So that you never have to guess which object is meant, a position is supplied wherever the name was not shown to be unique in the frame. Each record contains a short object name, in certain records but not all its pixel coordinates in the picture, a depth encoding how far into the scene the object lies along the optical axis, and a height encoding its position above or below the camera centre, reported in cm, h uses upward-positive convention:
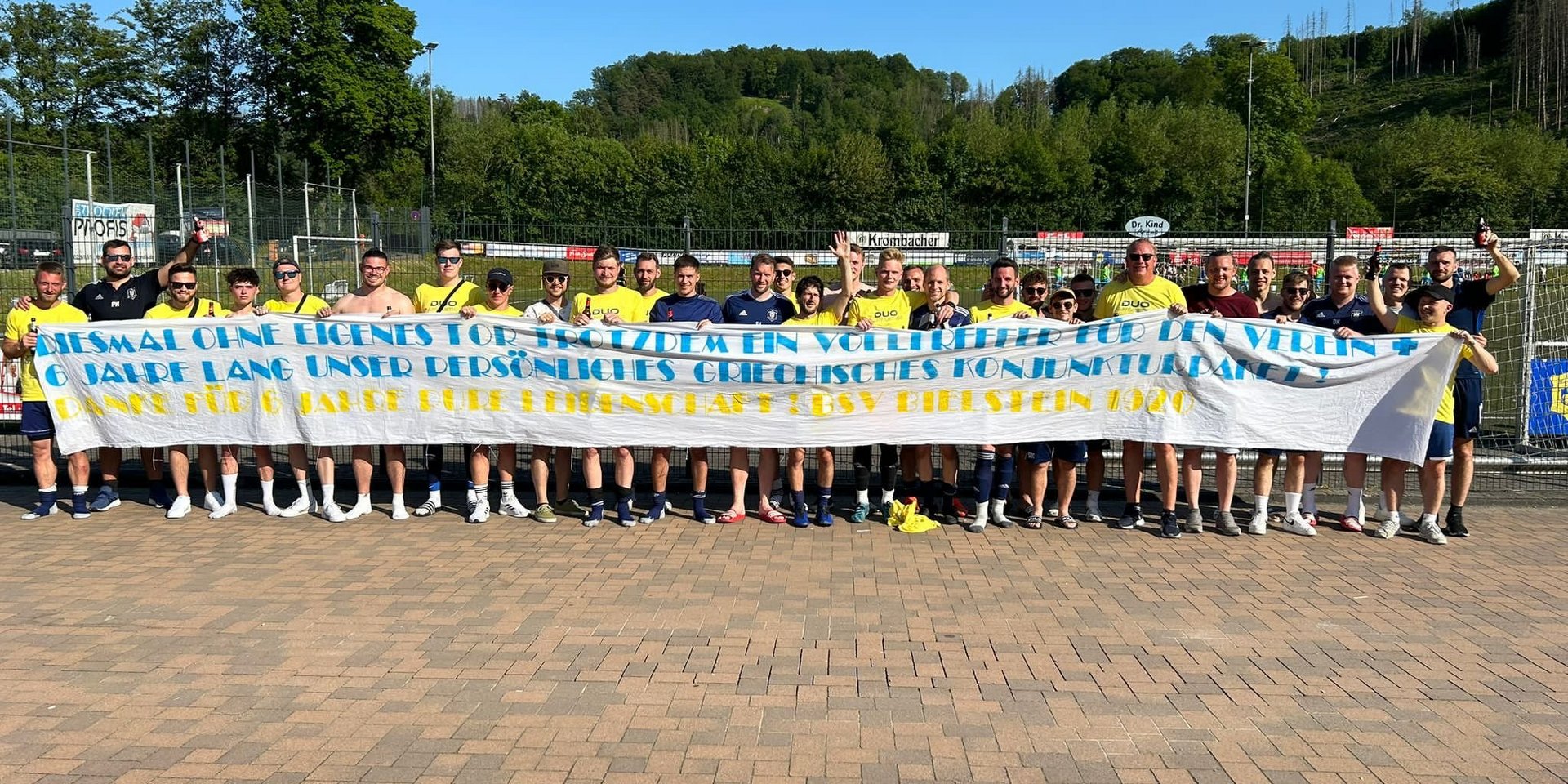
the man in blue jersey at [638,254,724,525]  766 -6
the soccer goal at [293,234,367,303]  1666 +83
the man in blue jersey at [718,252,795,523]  763 -7
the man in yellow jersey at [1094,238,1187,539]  749 -2
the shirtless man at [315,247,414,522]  768 +0
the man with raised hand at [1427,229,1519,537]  731 -20
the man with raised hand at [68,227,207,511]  793 +8
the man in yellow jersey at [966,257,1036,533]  752 -106
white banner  748 -55
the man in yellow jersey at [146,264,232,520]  772 -1
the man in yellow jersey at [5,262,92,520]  767 -59
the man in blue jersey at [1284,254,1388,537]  750 -17
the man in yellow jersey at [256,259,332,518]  777 +2
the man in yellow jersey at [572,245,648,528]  754 -4
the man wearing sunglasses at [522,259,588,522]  764 -105
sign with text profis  1922 +177
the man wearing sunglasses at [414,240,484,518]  793 +11
